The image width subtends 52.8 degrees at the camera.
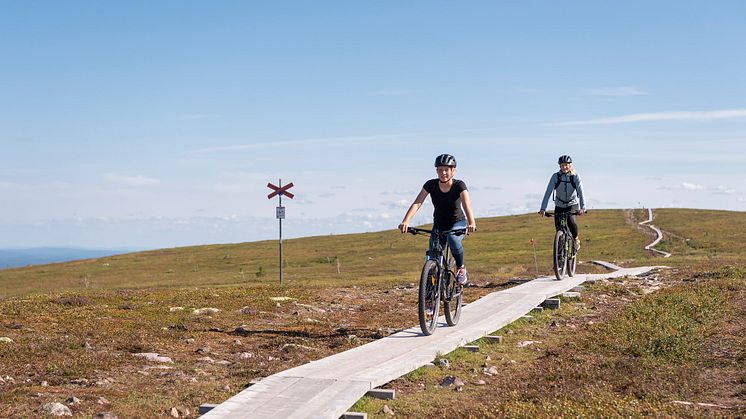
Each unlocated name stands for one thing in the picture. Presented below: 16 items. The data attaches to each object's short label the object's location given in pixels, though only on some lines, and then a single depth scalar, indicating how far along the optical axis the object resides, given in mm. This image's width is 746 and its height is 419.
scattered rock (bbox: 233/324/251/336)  15188
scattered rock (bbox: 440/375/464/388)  10180
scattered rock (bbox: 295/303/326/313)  18870
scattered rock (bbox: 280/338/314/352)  13038
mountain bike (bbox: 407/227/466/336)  13047
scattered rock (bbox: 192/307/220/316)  17866
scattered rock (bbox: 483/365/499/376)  11144
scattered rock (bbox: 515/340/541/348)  13619
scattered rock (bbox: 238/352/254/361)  12430
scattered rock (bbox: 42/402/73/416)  8461
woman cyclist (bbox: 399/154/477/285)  13758
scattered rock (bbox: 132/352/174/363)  11992
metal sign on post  35531
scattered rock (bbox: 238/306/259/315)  18188
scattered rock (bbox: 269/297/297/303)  20350
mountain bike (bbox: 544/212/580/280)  22828
